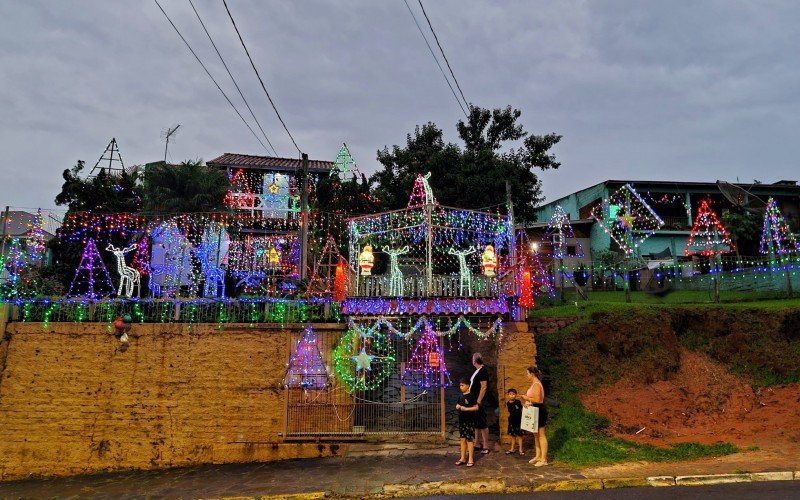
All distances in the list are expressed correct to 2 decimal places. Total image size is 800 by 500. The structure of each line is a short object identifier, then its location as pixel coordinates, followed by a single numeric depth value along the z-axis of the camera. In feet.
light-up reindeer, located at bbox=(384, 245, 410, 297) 36.75
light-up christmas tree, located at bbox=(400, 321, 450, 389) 35.83
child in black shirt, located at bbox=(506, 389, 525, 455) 29.43
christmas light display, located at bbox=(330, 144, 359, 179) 82.64
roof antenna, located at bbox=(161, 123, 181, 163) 95.04
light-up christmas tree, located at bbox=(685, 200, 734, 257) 81.05
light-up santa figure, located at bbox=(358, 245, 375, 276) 36.81
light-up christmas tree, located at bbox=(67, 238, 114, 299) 54.13
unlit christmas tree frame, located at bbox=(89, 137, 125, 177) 75.46
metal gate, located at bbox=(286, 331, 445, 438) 34.09
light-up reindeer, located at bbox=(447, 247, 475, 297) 37.53
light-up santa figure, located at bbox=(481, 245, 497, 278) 35.47
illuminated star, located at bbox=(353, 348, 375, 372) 34.61
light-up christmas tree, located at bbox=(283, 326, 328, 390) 35.04
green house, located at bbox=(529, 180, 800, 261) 91.45
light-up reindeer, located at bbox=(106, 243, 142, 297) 45.83
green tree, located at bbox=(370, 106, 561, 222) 63.10
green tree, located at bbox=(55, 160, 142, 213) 64.90
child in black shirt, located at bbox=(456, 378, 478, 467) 27.43
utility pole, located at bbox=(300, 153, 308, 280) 43.82
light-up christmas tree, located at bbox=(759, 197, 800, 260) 56.08
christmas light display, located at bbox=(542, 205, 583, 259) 88.48
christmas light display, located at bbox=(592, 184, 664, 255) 86.02
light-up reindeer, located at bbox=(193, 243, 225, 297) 53.56
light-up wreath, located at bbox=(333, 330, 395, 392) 34.71
